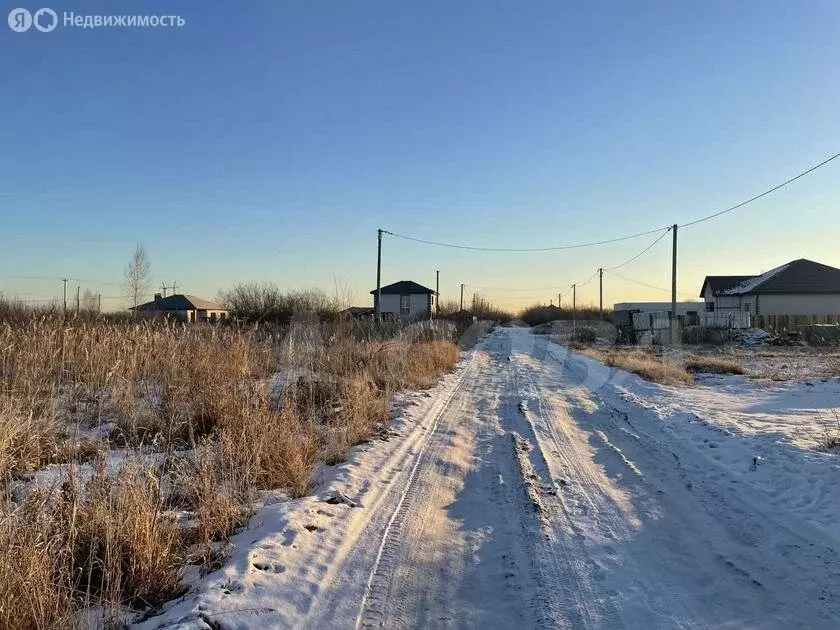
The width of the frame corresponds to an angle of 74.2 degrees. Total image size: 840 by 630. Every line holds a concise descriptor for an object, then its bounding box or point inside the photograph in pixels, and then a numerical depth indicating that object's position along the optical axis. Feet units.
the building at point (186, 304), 240.61
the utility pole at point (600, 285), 217.36
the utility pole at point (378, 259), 110.32
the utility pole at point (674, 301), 99.19
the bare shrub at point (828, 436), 24.27
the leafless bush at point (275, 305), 87.86
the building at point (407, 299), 233.35
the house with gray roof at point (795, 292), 163.94
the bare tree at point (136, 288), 166.73
